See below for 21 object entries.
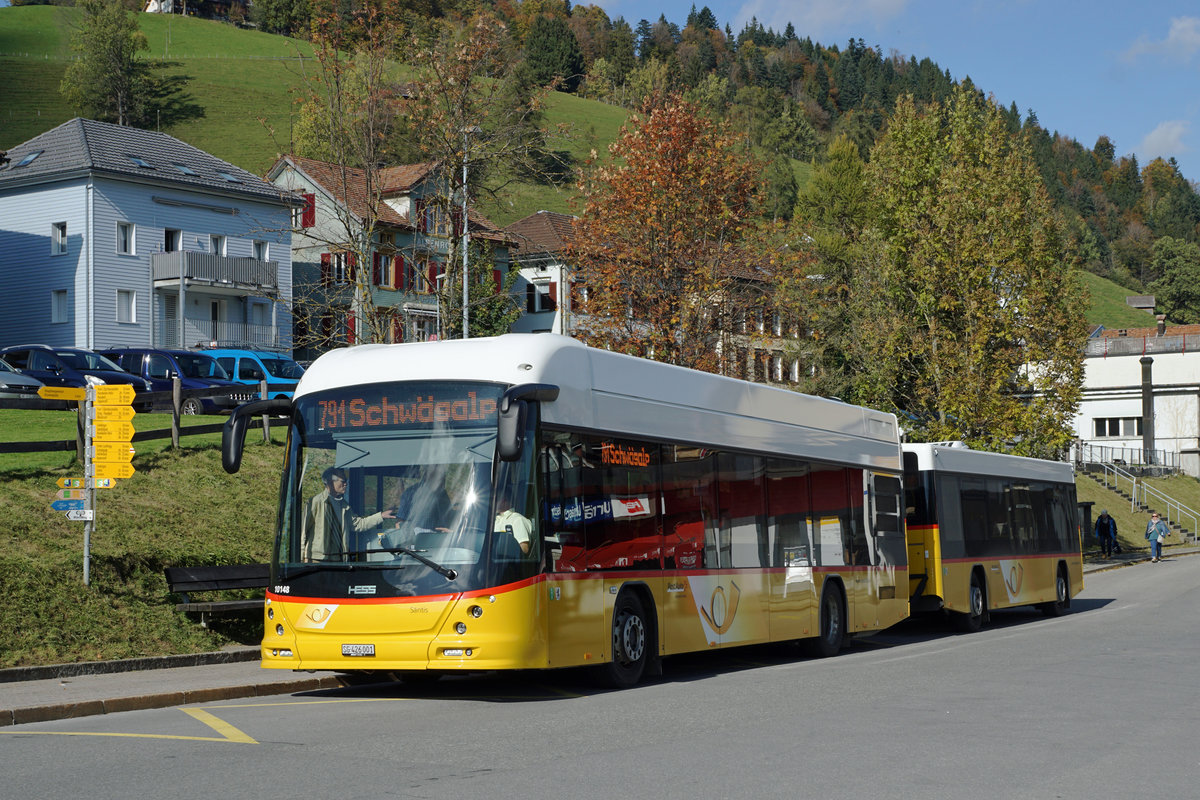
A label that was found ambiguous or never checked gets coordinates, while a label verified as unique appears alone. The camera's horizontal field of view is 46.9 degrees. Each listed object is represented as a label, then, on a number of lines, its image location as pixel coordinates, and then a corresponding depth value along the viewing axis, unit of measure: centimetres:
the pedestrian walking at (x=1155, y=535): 4569
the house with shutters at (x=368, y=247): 2334
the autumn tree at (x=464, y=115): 2386
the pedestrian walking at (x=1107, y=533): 4788
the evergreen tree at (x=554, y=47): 15500
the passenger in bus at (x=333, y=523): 1202
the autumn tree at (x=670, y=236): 3188
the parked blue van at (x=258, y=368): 4050
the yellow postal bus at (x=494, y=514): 1172
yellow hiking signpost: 1609
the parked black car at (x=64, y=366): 3631
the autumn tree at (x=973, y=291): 3725
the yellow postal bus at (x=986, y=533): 2195
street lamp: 2377
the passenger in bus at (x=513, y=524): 1179
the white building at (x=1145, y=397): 7922
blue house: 5625
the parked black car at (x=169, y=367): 3831
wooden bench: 1595
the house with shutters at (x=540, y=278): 7194
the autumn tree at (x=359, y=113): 2353
